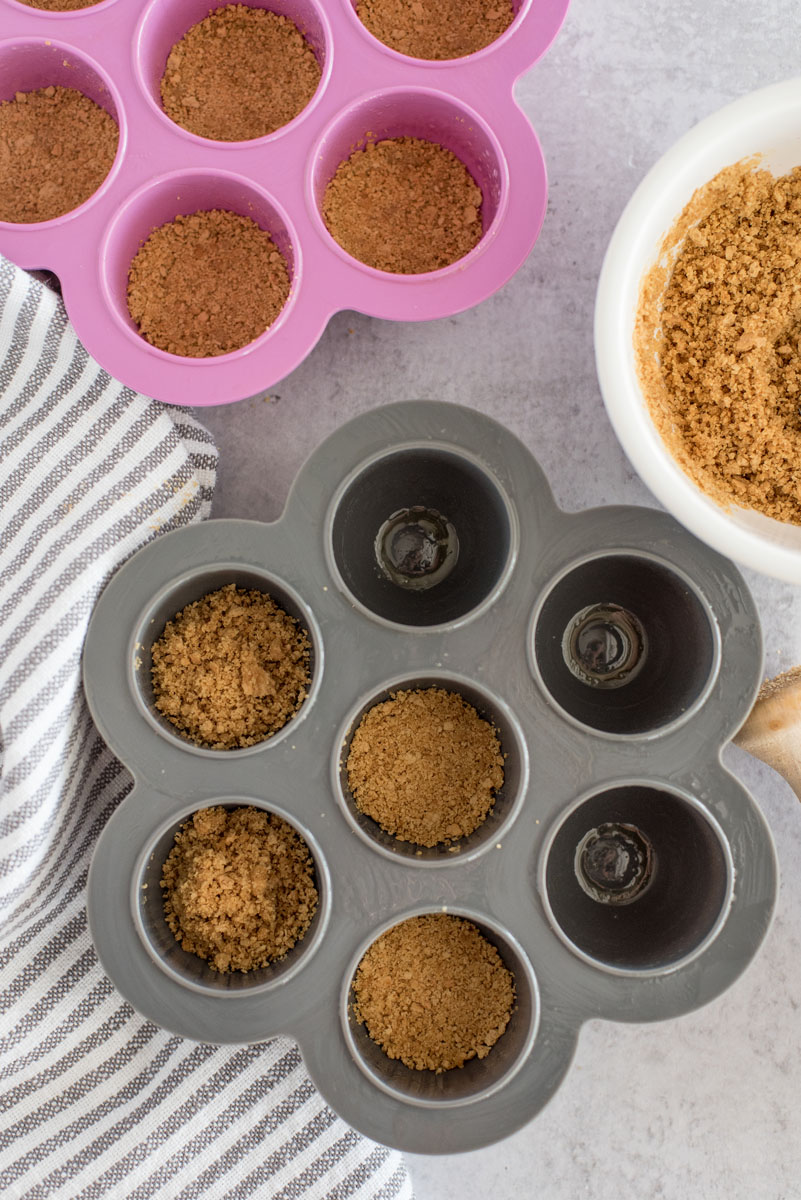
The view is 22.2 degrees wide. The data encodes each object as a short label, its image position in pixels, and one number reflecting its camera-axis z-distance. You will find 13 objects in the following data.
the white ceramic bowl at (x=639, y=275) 0.55
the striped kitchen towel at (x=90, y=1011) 0.59
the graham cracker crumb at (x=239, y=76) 0.60
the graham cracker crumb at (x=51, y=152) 0.60
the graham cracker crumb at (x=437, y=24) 0.60
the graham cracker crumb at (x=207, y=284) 0.60
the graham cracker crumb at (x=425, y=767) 0.58
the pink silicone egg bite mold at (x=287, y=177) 0.59
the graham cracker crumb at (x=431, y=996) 0.58
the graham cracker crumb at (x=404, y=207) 0.60
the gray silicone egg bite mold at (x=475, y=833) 0.57
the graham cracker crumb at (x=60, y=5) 0.60
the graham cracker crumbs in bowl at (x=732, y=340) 0.57
